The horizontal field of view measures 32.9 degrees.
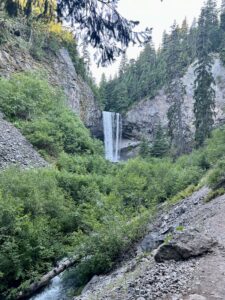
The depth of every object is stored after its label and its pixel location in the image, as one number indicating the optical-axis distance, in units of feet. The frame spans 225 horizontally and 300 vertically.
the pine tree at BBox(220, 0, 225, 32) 194.44
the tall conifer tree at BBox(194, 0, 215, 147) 125.49
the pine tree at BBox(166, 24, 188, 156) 131.75
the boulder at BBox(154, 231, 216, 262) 28.35
